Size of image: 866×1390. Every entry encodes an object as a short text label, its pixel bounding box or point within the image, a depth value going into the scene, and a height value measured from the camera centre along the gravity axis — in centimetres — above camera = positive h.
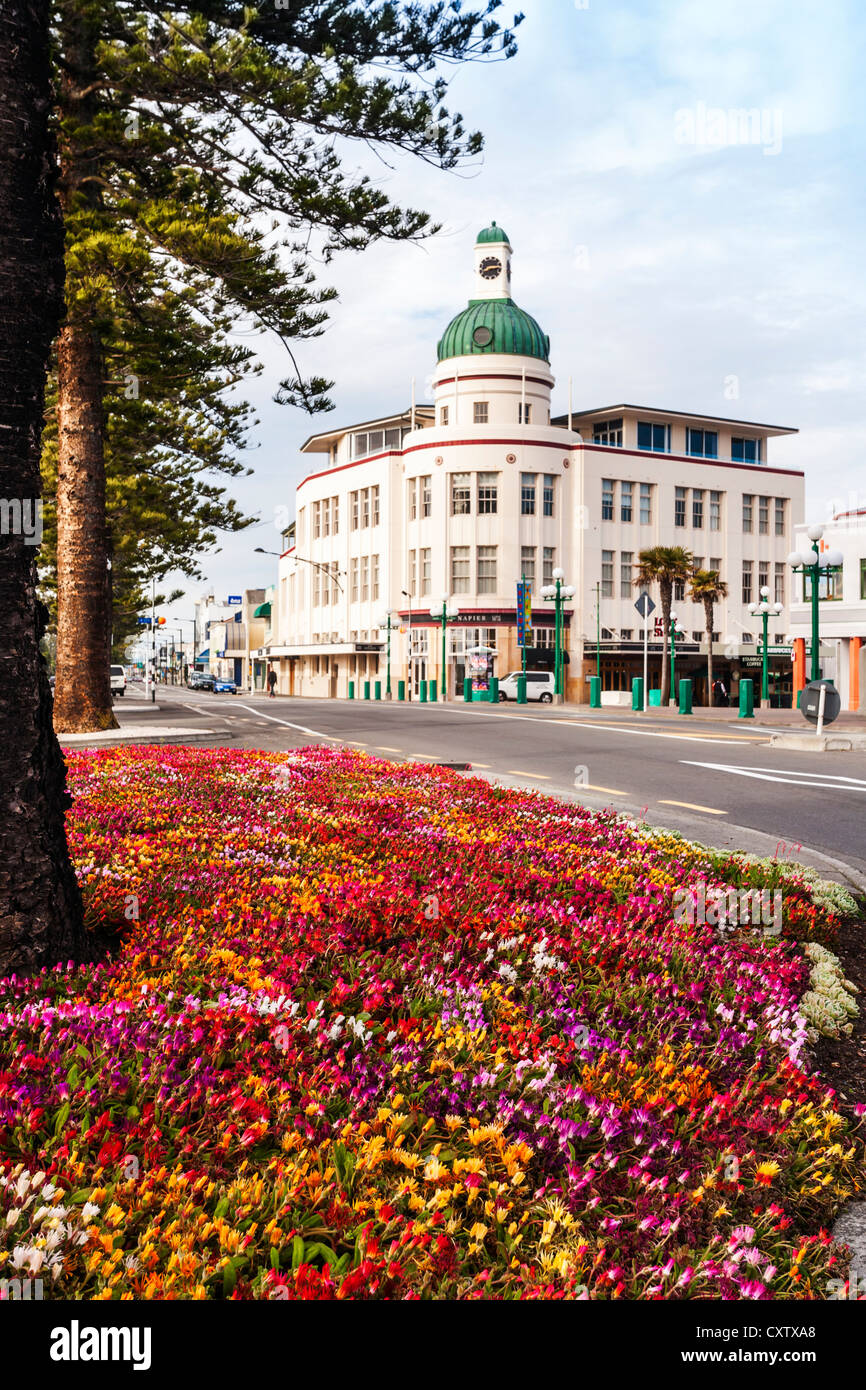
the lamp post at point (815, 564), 2419 +273
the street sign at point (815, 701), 2160 -51
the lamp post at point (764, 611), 4800 +326
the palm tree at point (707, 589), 6272 +545
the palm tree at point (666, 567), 5925 +645
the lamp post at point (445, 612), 6092 +432
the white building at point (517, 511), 6950 +1211
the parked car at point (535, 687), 5731 -52
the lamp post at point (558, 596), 4777 +403
